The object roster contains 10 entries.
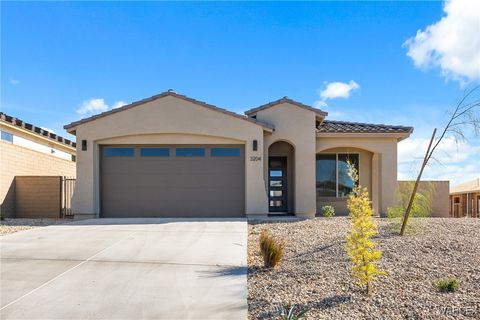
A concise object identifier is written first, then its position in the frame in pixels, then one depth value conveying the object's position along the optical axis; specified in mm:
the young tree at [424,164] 9250
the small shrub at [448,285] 5773
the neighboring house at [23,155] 16828
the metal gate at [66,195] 17352
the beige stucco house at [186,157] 14227
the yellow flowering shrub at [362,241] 5586
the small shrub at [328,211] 14859
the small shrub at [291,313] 4885
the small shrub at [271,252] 7133
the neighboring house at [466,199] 24891
